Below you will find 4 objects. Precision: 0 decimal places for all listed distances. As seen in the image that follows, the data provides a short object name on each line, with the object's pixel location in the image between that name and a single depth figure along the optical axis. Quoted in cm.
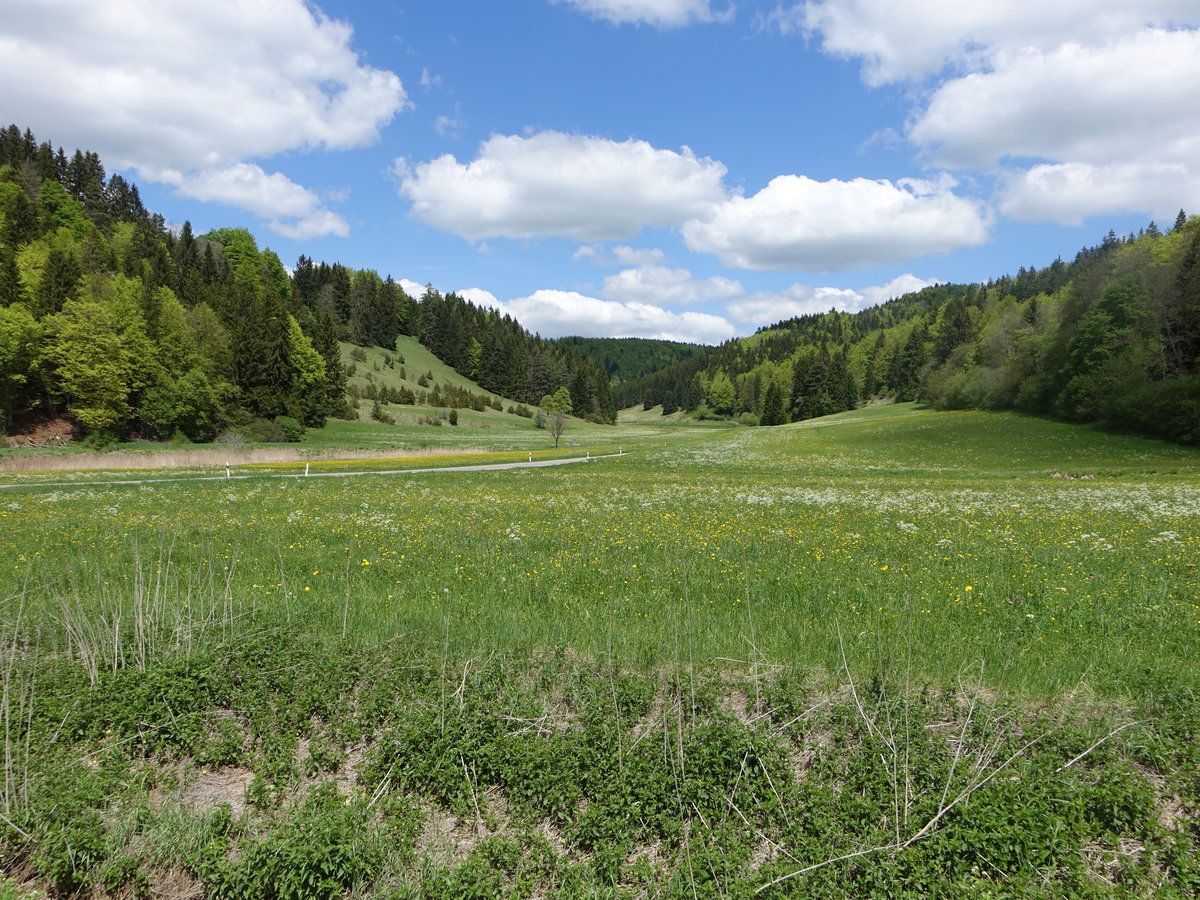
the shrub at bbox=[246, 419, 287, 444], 7526
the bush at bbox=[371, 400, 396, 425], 10506
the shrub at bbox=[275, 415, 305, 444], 7775
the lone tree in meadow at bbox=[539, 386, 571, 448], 14800
